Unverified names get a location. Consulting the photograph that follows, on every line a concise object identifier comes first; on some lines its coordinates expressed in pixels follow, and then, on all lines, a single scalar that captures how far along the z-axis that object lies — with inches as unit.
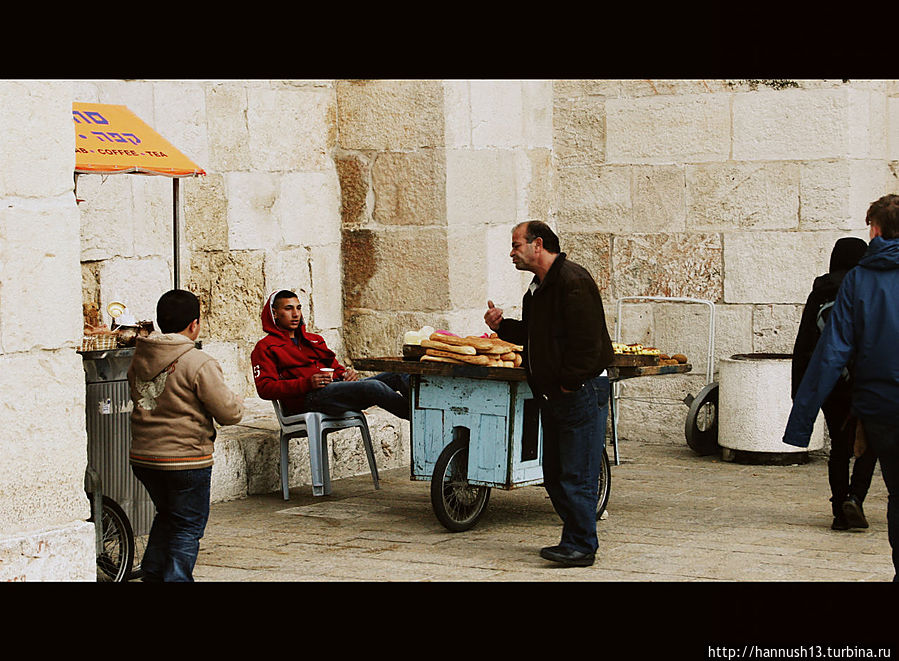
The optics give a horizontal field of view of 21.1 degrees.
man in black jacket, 425.4
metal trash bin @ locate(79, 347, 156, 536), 420.0
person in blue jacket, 358.8
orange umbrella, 495.2
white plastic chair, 549.8
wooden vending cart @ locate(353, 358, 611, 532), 485.4
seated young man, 545.8
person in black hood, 487.6
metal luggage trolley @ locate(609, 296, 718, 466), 663.5
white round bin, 633.7
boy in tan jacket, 382.1
